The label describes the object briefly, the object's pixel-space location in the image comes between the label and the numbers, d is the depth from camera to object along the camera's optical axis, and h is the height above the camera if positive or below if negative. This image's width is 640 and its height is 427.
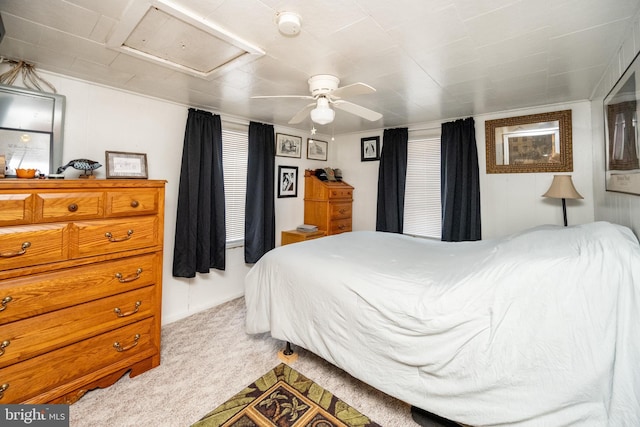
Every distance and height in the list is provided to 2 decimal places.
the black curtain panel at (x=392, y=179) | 3.84 +0.63
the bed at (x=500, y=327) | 1.13 -0.53
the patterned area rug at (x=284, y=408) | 1.60 -1.19
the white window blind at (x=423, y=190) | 3.70 +0.46
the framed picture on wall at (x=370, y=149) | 4.17 +1.17
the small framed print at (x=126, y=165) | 2.32 +0.50
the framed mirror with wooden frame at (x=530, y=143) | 2.79 +0.88
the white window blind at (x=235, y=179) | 3.43 +0.56
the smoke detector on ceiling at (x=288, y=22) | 1.38 +1.05
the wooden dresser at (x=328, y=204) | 4.01 +0.27
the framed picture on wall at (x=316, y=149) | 4.33 +1.21
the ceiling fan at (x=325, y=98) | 2.05 +0.97
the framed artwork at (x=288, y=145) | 3.90 +1.14
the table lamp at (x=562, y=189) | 2.56 +0.33
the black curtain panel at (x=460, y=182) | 3.21 +0.50
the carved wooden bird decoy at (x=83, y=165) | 1.97 +0.41
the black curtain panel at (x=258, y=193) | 3.54 +0.38
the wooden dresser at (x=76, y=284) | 1.50 -0.41
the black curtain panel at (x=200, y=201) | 2.91 +0.22
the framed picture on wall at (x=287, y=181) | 3.97 +0.61
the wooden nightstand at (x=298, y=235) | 3.79 -0.20
